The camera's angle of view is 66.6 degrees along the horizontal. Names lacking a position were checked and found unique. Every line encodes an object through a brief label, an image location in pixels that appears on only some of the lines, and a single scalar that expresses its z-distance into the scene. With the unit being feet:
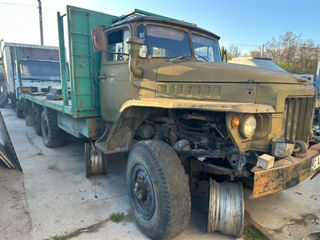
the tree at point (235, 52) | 93.57
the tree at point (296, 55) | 66.74
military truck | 7.57
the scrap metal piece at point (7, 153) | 14.36
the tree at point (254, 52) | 82.28
